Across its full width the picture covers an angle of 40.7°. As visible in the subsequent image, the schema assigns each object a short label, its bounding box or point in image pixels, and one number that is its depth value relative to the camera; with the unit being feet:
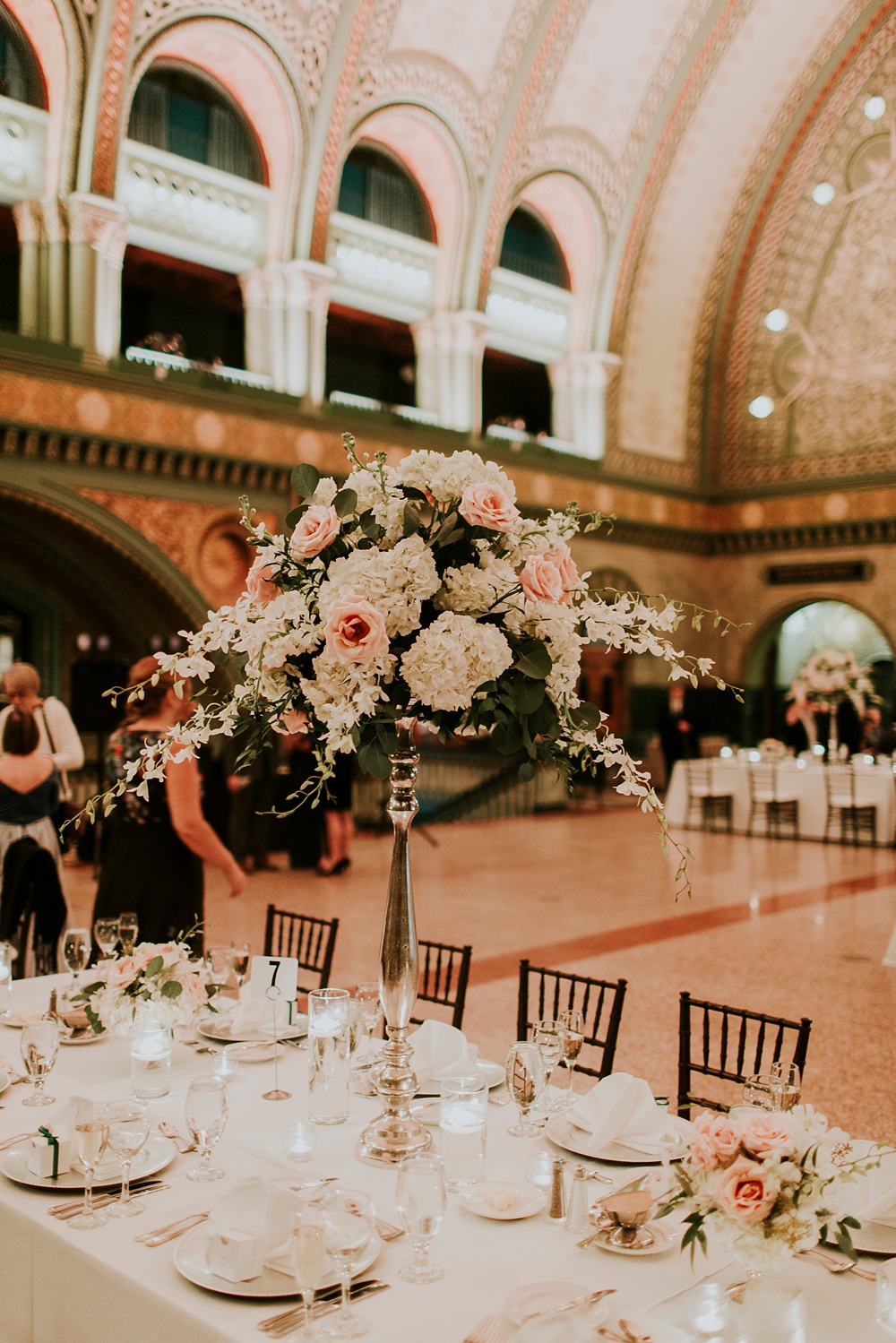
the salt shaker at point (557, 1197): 6.81
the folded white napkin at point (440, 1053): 9.15
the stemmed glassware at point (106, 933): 10.80
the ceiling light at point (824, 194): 58.13
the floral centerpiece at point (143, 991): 9.09
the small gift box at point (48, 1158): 7.11
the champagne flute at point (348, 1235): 5.59
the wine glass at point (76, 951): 10.85
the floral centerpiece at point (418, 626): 7.33
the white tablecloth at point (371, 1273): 5.71
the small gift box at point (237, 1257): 5.94
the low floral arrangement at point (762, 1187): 5.42
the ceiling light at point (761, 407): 57.93
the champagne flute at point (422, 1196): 5.76
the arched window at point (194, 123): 42.70
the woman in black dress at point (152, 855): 14.17
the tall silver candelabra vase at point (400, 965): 7.92
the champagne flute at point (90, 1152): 6.57
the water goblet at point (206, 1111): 6.98
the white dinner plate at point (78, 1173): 6.99
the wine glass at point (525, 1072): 7.86
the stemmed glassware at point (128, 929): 10.84
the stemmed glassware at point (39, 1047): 8.07
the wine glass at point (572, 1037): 8.50
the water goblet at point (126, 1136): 6.84
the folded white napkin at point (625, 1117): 7.77
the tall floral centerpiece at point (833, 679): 44.09
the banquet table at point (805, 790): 40.45
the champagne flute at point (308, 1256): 5.27
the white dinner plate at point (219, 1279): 5.87
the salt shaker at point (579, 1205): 6.65
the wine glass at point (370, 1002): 9.00
